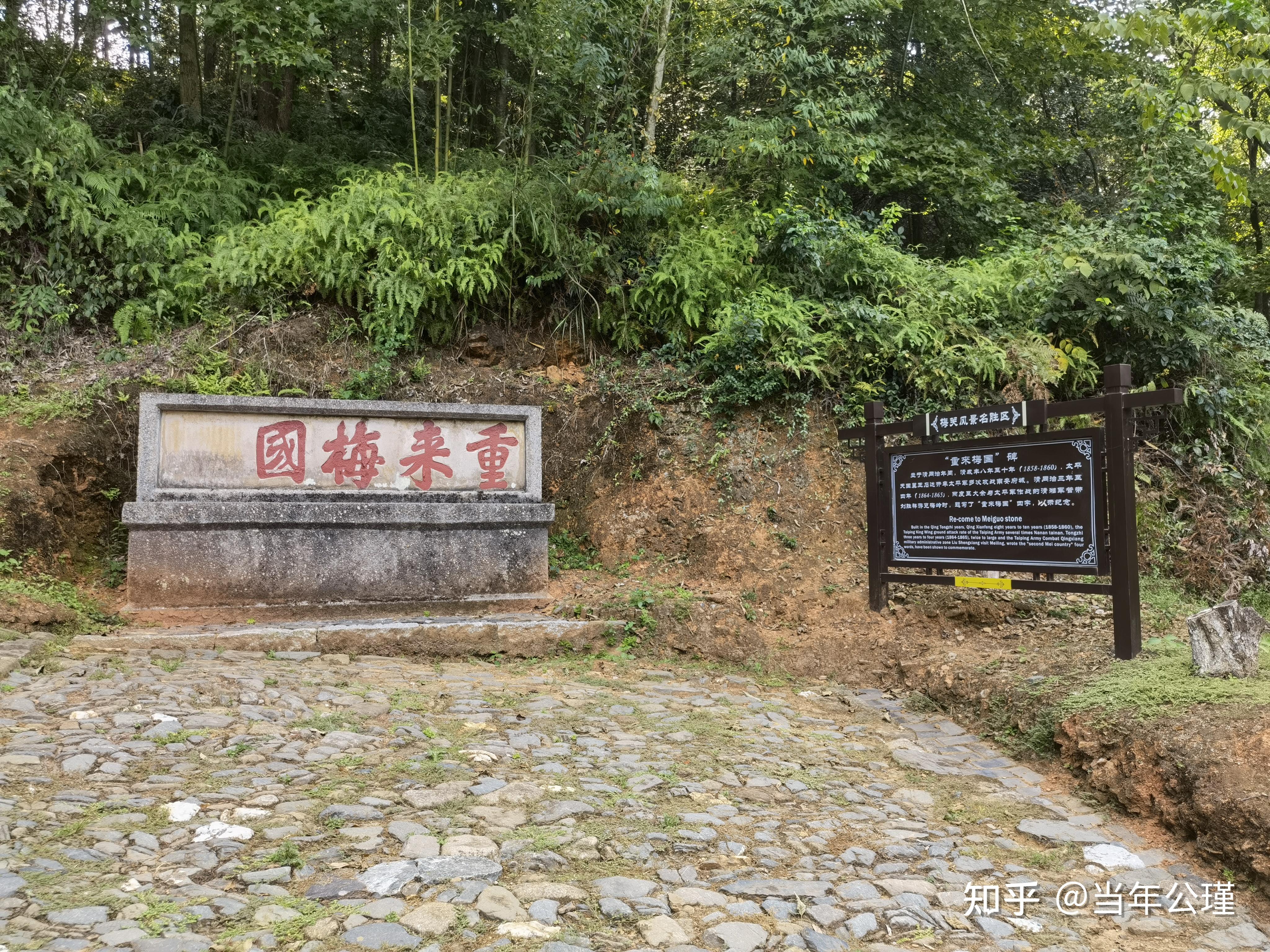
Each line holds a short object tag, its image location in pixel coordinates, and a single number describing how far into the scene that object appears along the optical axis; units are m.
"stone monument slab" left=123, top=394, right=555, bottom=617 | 7.54
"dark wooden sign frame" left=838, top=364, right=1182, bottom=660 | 5.64
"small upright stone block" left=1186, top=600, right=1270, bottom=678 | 4.86
